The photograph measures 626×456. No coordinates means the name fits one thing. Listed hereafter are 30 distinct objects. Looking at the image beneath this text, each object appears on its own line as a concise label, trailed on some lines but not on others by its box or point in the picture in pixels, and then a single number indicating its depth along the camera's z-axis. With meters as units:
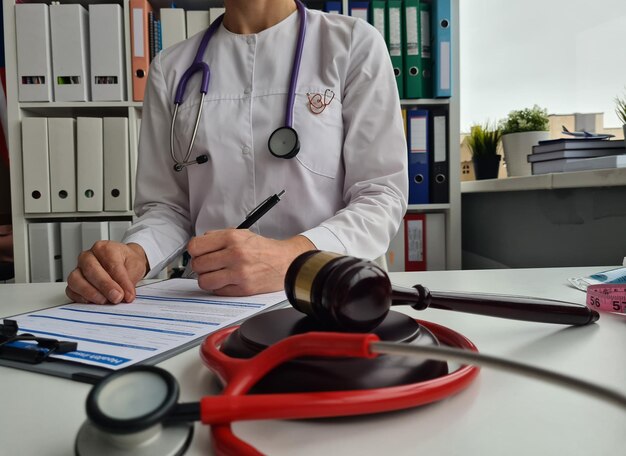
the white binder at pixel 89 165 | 1.73
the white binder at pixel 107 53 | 1.74
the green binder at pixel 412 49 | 1.78
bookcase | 1.76
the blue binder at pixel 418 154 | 1.81
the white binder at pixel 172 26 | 1.78
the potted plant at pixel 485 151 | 1.85
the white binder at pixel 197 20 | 1.79
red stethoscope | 0.21
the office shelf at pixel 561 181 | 1.05
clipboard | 0.35
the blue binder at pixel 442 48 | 1.74
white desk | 0.24
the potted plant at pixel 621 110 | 1.28
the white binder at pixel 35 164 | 1.74
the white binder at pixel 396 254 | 1.87
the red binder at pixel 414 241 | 1.88
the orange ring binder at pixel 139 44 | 1.75
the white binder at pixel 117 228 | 1.79
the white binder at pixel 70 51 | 1.72
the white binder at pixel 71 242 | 1.77
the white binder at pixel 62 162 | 1.74
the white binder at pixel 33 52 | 1.72
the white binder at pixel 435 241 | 1.89
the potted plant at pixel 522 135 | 1.71
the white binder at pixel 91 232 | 1.75
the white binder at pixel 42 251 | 1.78
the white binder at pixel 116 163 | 1.74
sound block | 0.27
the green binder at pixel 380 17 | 1.78
